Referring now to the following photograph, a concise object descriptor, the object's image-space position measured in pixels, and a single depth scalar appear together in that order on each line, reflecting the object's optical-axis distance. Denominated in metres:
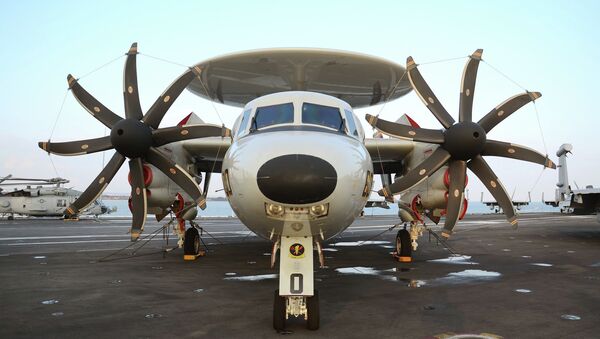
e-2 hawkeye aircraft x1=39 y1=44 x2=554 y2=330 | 5.68
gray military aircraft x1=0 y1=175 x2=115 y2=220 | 41.12
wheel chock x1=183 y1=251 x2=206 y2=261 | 13.95
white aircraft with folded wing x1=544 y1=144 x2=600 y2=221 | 23.32
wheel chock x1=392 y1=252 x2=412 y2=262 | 13.84
